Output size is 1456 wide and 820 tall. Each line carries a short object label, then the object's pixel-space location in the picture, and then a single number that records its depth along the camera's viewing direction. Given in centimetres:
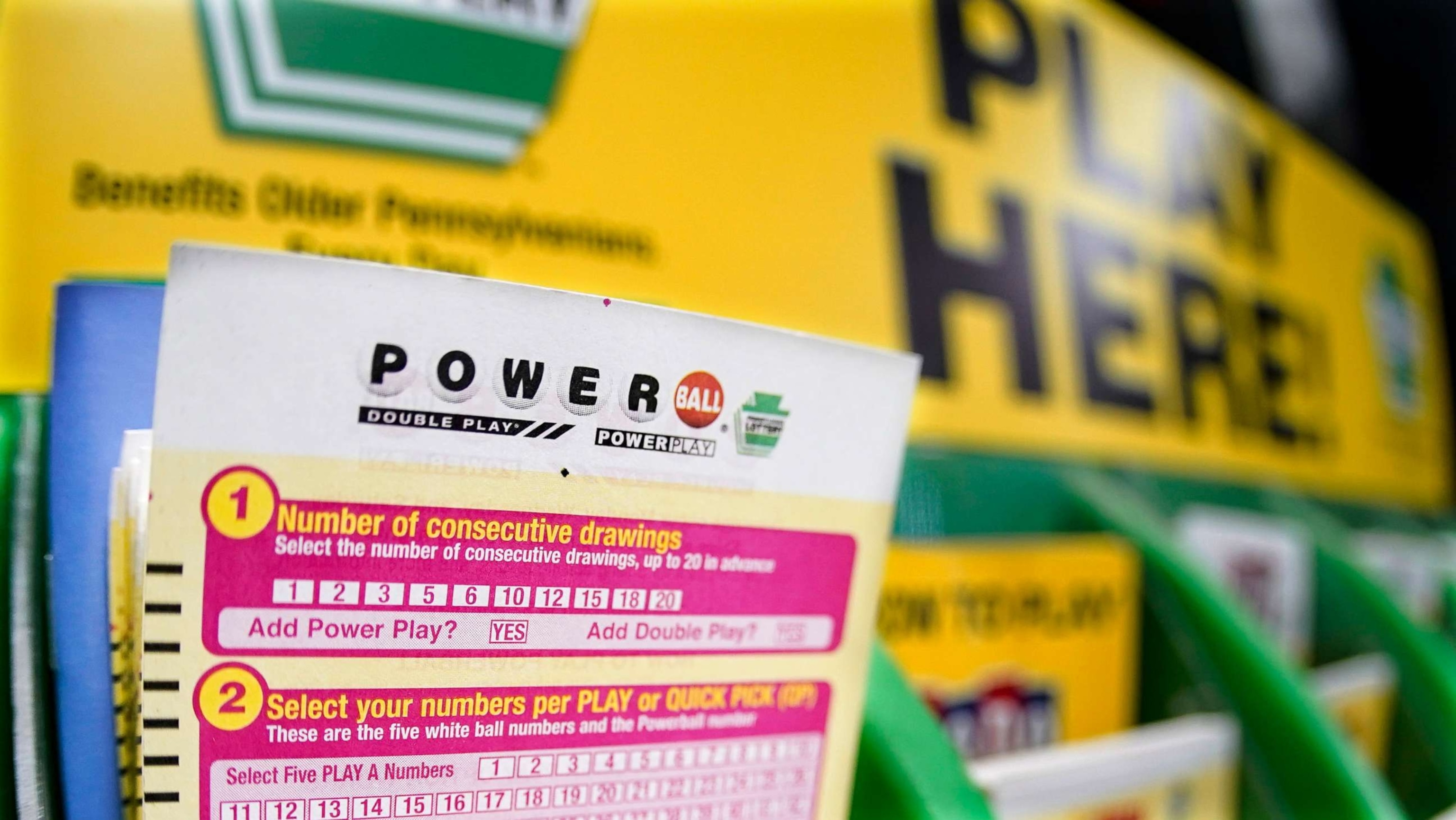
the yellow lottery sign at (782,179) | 40
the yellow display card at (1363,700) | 55
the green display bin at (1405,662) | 56
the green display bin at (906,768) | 33
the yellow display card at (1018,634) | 44
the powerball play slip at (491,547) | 29
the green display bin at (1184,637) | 42
